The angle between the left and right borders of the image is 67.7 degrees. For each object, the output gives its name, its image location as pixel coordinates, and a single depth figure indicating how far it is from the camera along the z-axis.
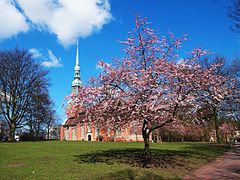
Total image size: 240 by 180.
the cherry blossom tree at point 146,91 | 7.84
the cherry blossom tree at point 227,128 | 35.71
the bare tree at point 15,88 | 25.68
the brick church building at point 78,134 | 38.44
